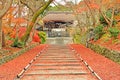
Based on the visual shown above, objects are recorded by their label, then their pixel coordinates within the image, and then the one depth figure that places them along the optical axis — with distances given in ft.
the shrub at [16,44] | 43.41
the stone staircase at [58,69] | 18.55
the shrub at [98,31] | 47.53
